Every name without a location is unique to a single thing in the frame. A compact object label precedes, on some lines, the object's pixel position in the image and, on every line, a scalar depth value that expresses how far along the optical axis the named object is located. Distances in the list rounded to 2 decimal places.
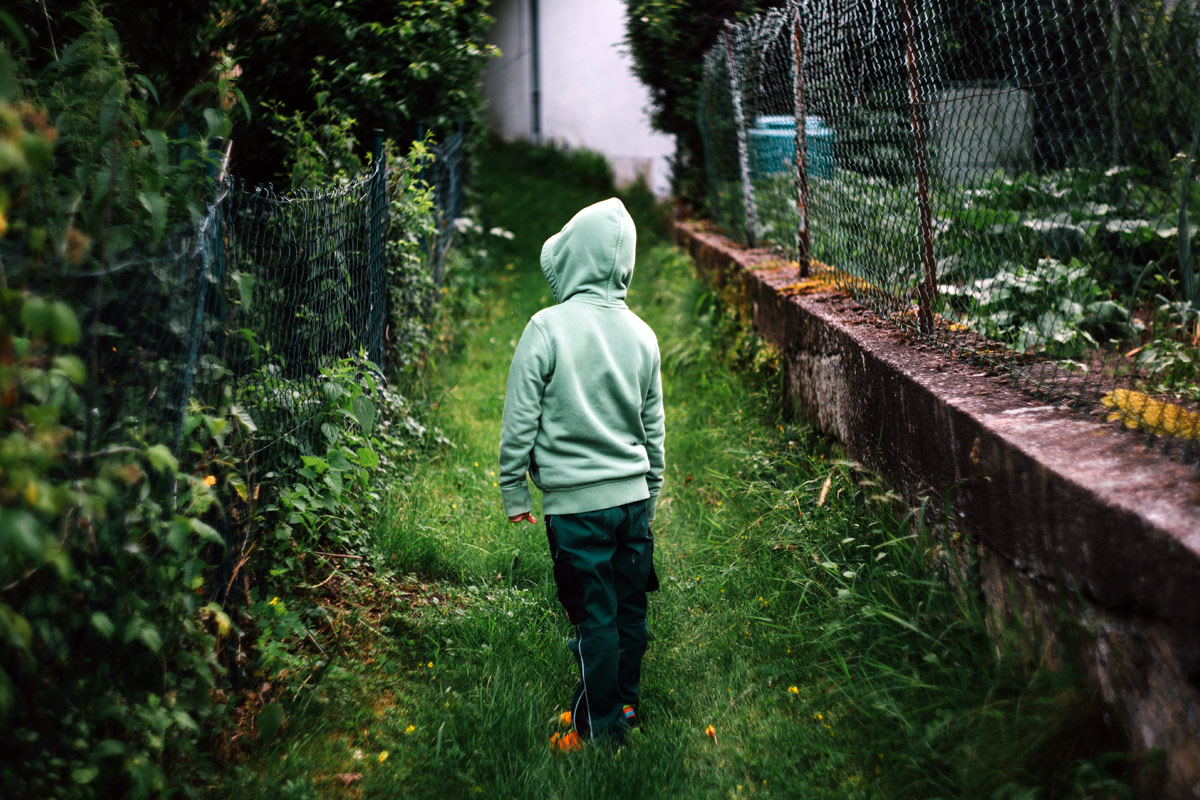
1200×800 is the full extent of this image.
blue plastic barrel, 4.39
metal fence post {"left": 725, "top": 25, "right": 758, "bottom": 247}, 6.25
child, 2.45
